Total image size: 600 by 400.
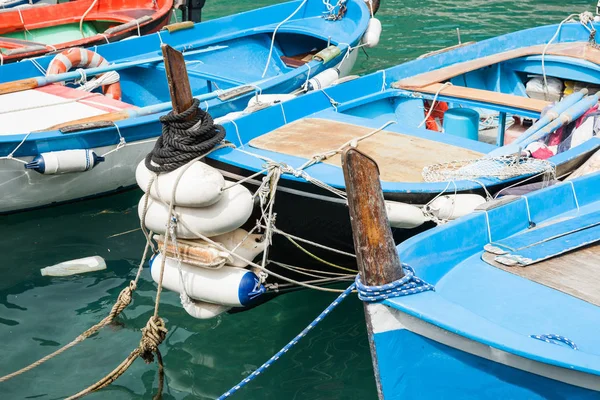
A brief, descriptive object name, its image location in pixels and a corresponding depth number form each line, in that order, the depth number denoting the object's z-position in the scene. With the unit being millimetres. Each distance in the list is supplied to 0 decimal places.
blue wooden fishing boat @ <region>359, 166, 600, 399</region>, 3512
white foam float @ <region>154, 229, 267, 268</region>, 4816
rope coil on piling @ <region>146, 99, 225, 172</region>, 4715
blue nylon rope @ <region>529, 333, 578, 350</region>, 3570
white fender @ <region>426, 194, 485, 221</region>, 4949
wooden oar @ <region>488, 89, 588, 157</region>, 5457
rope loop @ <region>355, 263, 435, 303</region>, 3607
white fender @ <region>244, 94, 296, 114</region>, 6104
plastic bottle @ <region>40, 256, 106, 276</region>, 6785
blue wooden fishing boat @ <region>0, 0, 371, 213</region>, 7070
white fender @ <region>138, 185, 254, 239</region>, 4727
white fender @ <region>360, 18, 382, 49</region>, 9555
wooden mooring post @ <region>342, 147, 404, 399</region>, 3438
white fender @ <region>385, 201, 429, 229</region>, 4887
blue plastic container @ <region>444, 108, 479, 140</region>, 6676
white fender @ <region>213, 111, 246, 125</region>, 5816
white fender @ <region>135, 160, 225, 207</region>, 4578
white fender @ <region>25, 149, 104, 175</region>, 6895
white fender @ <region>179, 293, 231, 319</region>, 5109
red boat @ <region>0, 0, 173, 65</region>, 9984
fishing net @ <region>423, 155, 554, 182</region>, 5164
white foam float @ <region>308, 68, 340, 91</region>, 7883
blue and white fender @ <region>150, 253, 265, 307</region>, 4895
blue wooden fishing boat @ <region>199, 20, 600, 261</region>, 5082
